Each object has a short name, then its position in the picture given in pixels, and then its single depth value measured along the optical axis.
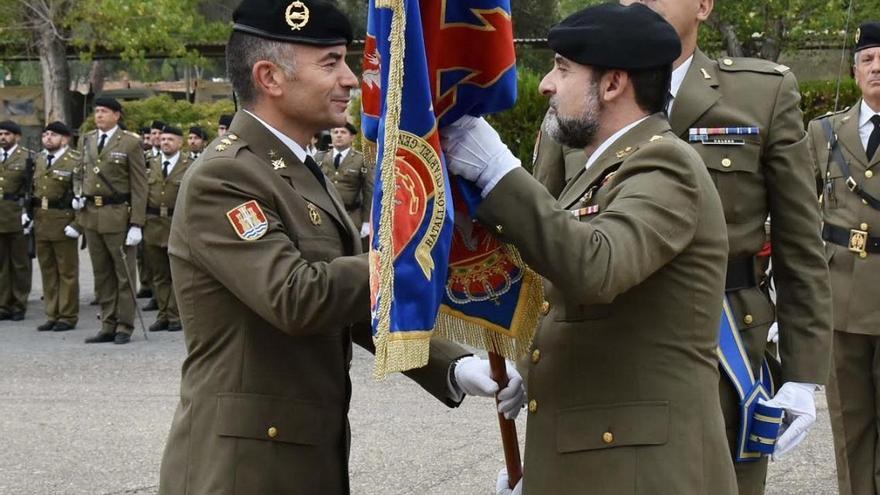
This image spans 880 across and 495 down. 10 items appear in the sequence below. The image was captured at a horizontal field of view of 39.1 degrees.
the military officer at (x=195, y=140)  14.86
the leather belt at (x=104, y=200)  11.46
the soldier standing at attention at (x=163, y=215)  11.77
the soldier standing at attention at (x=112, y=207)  11.10
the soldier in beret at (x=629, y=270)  2.56
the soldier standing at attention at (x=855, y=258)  5.39
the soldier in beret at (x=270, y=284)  2.80
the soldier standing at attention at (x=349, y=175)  12.48
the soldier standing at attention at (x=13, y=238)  12.80
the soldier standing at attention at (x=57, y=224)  12.01
